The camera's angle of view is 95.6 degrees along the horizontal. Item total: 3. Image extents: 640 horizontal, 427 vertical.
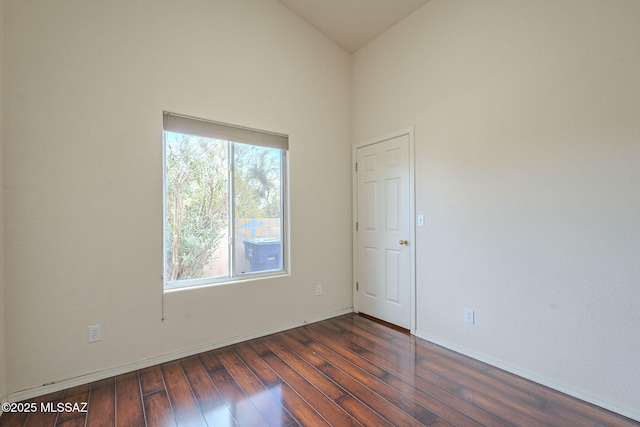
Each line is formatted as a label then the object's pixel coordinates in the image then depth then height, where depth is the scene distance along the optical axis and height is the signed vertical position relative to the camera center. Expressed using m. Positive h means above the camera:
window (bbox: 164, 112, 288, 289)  2.61 +0.15
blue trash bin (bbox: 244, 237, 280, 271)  3.04 -0.39
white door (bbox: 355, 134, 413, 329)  3.13 -0.18
